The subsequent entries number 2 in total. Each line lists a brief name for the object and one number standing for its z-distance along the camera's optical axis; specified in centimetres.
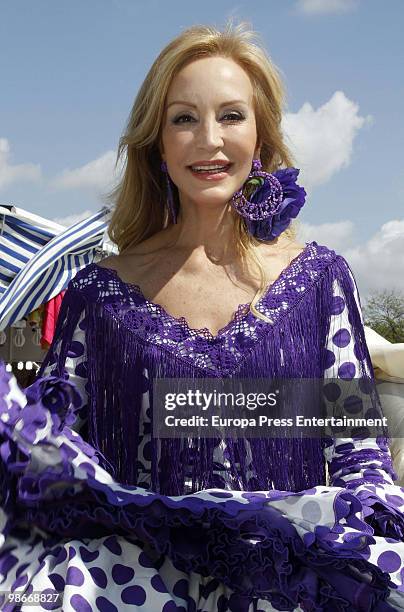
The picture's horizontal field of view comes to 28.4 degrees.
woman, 133
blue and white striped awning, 539
